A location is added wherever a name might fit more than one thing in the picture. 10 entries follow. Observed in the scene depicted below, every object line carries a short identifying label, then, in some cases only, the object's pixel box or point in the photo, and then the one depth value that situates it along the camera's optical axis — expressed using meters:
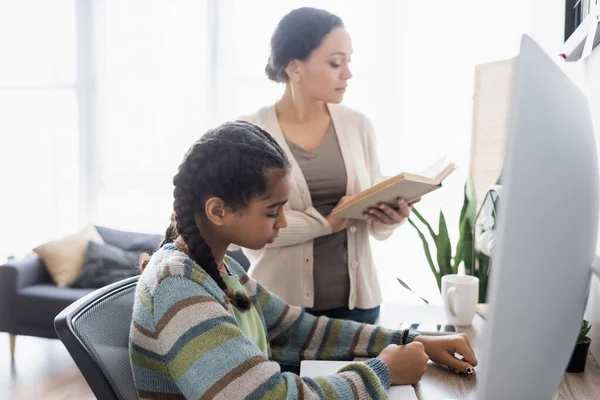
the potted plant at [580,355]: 1.09
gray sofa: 3.62
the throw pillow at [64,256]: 3.87
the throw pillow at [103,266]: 3.85
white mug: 1.45
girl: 0.91
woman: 1.67
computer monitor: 0.44
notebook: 1.05
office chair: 0.91
